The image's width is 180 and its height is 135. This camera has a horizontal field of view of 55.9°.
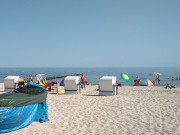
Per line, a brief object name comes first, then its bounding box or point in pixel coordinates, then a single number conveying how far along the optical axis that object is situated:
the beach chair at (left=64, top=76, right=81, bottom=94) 14.61
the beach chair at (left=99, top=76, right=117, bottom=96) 13.50
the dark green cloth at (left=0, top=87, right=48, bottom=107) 5.89
